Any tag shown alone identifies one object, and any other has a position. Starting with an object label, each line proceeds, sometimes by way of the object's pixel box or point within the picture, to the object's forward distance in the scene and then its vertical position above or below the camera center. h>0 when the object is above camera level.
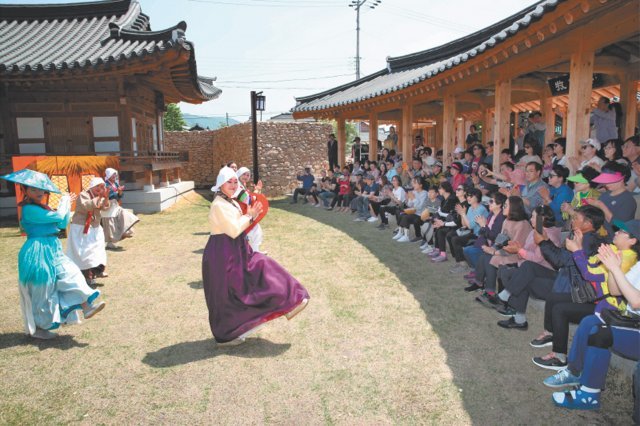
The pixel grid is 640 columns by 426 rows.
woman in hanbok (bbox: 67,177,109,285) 6.04 -0.92
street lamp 15.47 +1.64
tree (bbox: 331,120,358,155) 38.43 +2.11
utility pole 41.28 +13.36
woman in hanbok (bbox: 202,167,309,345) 4.25 -1.14
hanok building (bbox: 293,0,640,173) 5.43 +1.52
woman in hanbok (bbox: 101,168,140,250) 8.34 -1.07
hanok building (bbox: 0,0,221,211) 11.20 +1.96
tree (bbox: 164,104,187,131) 39.00 +3.45
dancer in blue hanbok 4.51 -1.11
